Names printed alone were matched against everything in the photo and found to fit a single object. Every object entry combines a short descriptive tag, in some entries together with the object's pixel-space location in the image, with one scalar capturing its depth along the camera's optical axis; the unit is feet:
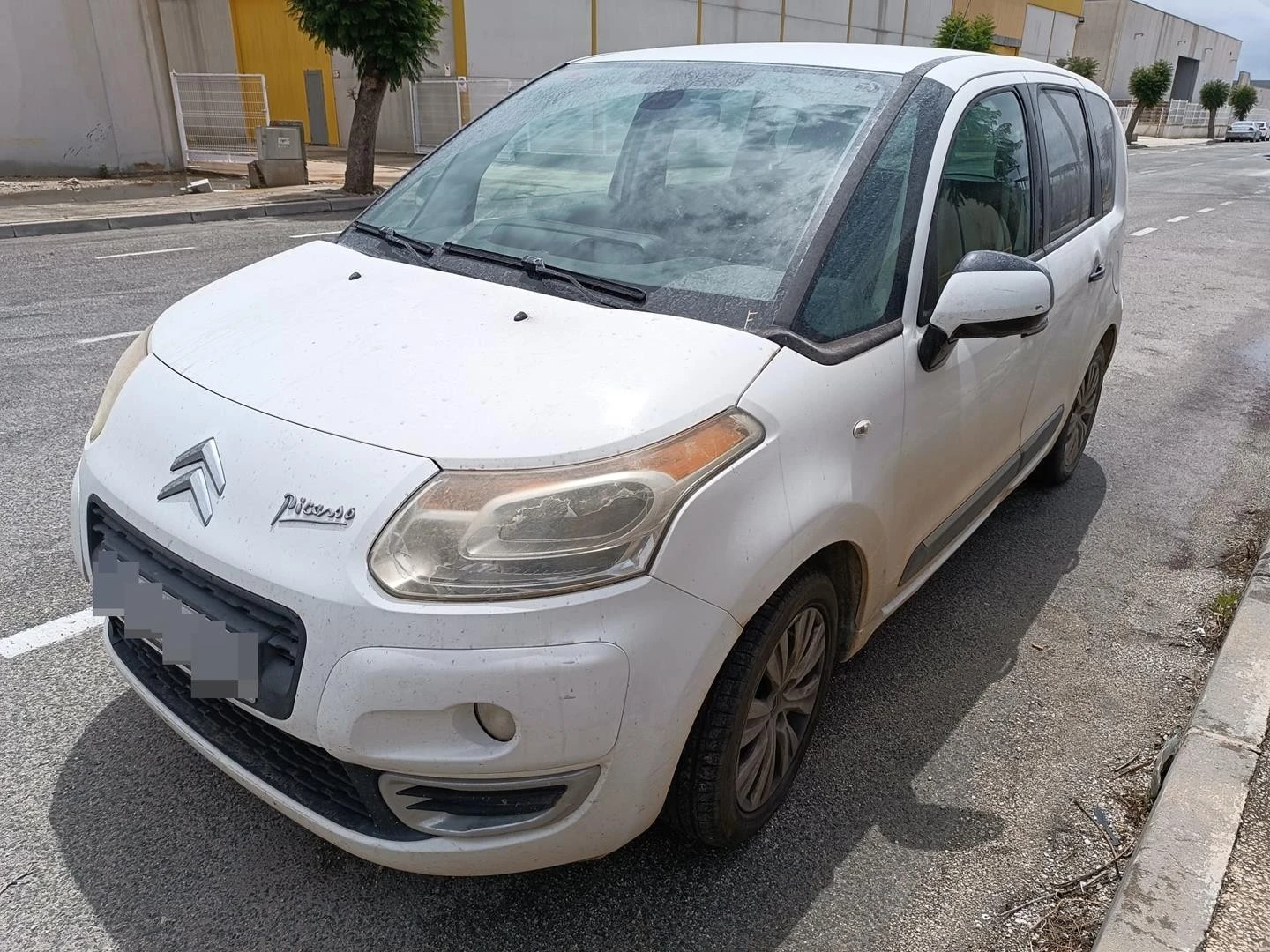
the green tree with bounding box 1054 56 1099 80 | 160.45
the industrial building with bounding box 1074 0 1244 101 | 199.82
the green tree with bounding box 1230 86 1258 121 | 233.76
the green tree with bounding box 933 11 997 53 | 118.21
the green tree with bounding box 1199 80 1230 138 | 212.31
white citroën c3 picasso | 5.66
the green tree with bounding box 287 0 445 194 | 46.73
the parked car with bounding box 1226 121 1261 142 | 195.52
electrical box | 51.47
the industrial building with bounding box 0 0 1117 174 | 49.32
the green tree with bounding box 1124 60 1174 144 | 168.55
